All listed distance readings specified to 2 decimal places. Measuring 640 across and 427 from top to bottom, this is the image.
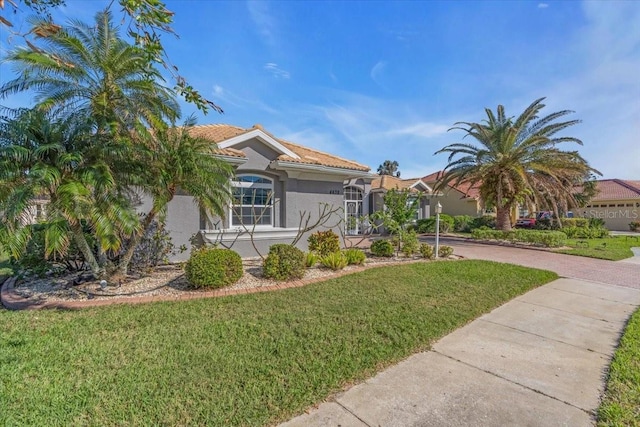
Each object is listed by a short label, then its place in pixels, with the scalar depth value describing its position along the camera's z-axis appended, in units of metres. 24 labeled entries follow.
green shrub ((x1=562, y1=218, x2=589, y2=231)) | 29.28
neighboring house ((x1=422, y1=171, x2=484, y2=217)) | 34.94
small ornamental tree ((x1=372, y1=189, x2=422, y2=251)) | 12.58
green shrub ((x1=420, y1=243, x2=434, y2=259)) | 12.92
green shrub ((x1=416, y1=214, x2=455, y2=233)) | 26.44
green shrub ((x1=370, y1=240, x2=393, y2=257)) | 12.41
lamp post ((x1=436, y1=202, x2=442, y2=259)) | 13.00
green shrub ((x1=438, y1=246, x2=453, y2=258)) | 13.40
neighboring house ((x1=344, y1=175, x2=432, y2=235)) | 24.12
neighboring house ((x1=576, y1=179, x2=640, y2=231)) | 35.72
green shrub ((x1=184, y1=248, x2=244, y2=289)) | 7.55
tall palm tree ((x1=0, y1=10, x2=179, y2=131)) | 7.18
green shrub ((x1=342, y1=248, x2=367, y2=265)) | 10.68
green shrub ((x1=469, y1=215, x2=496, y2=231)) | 29.66
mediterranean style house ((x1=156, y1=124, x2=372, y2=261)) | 11.17
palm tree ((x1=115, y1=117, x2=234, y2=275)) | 7.51
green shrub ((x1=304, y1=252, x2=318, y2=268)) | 10.05
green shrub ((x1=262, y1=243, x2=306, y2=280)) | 8.62
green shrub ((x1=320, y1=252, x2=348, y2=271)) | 9.95
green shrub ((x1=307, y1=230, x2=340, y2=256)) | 11.95
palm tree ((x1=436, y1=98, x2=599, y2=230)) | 19.15
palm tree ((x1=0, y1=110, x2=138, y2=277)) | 5.75
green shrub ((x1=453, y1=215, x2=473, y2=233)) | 29.44
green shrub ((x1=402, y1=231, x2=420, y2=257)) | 12.86
